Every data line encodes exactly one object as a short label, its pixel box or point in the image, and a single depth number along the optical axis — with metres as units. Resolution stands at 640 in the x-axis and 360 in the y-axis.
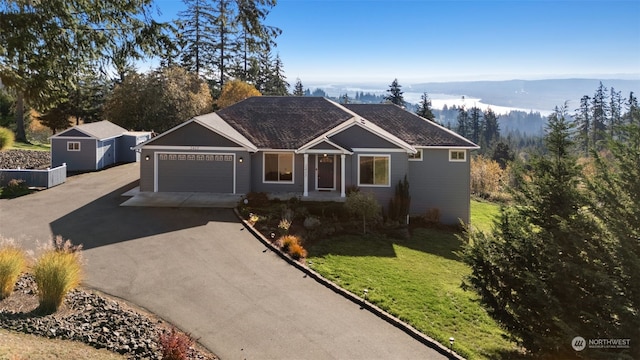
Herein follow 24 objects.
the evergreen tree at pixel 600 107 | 83.62
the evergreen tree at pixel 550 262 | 7.87
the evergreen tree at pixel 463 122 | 105.44
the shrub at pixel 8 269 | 9.59
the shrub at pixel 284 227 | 17.31
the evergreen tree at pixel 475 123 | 103.50
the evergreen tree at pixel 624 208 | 6.86
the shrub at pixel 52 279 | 9.20
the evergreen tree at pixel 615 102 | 83.68
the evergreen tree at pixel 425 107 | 63.69
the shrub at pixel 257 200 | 20.84
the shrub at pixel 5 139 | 32.09
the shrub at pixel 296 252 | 14.83
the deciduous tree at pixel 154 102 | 40.78
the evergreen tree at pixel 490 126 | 110.38
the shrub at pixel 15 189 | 22.34
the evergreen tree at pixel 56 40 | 8.62
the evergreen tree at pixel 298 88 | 94.69
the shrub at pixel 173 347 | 7.75
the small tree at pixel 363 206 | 19.17
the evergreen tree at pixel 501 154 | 63.50
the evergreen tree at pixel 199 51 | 53.17
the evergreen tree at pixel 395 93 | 67.75
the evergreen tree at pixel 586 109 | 85.69
